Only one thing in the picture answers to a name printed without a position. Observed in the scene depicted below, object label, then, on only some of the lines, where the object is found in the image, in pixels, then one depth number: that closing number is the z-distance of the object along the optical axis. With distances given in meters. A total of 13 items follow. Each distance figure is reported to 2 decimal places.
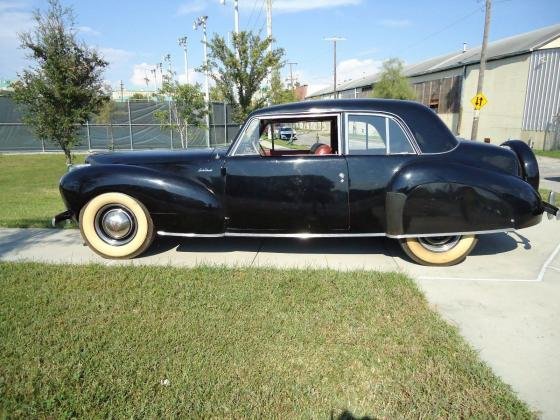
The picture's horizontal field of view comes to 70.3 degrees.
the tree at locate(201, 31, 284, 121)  12.57
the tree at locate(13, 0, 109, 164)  8.62
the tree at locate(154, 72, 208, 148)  15.05
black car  3.87
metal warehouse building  22.67
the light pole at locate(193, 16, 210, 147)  13.51
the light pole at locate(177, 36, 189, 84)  20.93
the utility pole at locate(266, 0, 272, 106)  17.24
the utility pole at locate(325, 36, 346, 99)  44.03
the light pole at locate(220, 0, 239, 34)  16.72
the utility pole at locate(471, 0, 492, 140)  20.15
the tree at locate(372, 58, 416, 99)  39.78
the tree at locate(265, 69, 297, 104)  14.04
